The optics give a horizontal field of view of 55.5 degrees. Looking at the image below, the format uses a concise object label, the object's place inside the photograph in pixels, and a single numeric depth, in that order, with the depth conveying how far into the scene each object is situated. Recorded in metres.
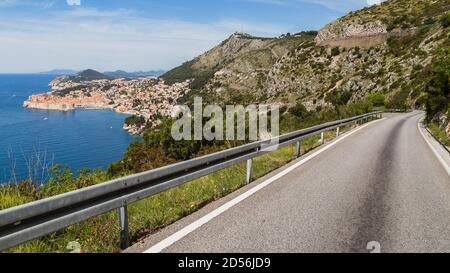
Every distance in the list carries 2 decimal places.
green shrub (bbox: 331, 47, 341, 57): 106.16
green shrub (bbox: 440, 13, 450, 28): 80.75
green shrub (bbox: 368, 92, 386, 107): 65.68
